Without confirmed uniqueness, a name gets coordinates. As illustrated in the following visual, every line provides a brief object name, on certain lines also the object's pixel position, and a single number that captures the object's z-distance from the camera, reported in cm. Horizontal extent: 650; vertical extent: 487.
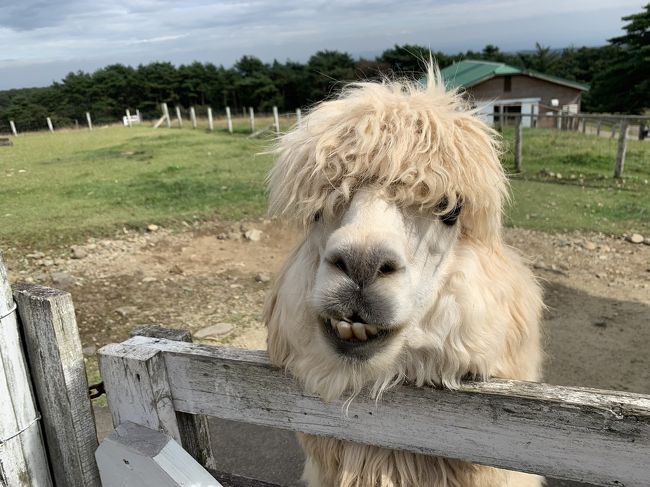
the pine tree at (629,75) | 3959
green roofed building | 3488
